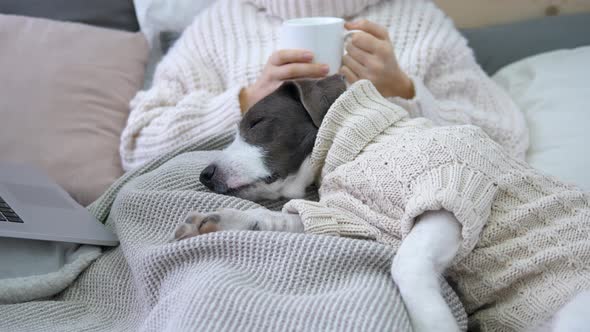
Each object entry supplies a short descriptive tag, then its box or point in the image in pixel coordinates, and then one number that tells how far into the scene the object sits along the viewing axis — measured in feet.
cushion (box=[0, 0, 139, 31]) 5.94
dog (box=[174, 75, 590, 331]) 2.61
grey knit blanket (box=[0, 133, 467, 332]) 2.48
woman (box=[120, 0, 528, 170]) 4.80
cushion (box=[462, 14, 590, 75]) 6.66
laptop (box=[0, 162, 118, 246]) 3.53
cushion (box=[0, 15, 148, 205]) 4.94
